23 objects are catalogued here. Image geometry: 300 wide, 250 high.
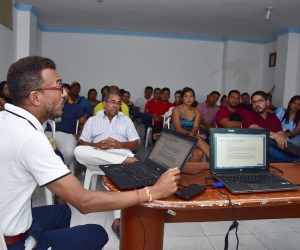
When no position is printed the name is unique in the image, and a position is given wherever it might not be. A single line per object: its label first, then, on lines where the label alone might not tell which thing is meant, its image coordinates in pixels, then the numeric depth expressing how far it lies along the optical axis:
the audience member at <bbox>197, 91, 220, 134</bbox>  5.42
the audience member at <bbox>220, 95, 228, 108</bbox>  5.86
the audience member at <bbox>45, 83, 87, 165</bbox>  3.11
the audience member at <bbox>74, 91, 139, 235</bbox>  2.80
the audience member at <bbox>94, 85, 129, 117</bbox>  4.21
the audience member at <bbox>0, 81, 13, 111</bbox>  3.69
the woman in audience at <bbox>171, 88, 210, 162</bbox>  3.77
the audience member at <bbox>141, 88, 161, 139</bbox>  5.93
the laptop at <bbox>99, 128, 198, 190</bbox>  1.25
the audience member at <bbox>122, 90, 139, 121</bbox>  6.05
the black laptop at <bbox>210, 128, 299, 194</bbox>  1.41
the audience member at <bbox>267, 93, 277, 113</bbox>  5.96
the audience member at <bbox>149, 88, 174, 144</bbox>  6.06
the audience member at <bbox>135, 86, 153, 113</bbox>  6.78
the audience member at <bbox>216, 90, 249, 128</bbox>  3.66
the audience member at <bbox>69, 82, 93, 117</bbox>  4.83
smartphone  1.12
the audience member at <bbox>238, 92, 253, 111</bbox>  6.19
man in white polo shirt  0.98
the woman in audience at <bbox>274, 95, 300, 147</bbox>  3.37
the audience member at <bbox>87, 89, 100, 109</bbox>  6.28
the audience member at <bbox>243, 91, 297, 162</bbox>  3.03
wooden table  1.11
